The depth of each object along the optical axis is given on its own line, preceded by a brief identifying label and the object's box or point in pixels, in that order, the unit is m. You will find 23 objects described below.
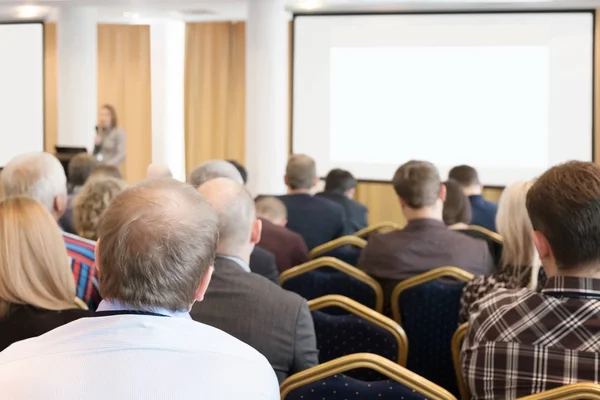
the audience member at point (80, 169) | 5.98
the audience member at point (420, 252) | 3.90
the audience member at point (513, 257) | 3.14
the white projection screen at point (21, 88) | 11.98
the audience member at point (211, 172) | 4.64
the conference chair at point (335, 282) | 3.59
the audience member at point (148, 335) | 1.30
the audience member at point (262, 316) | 2.47
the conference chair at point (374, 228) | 5.45
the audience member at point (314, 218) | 5.78
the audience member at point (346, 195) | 6.62
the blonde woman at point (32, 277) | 2.36
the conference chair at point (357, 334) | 2.62
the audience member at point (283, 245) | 4.41
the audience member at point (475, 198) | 6.29
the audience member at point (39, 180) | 4.00
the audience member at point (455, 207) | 5.50
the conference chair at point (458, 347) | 2.59
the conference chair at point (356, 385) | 1.79
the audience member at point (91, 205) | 3.76
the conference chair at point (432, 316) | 3.35
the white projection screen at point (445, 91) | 9.52
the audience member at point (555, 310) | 2.03
